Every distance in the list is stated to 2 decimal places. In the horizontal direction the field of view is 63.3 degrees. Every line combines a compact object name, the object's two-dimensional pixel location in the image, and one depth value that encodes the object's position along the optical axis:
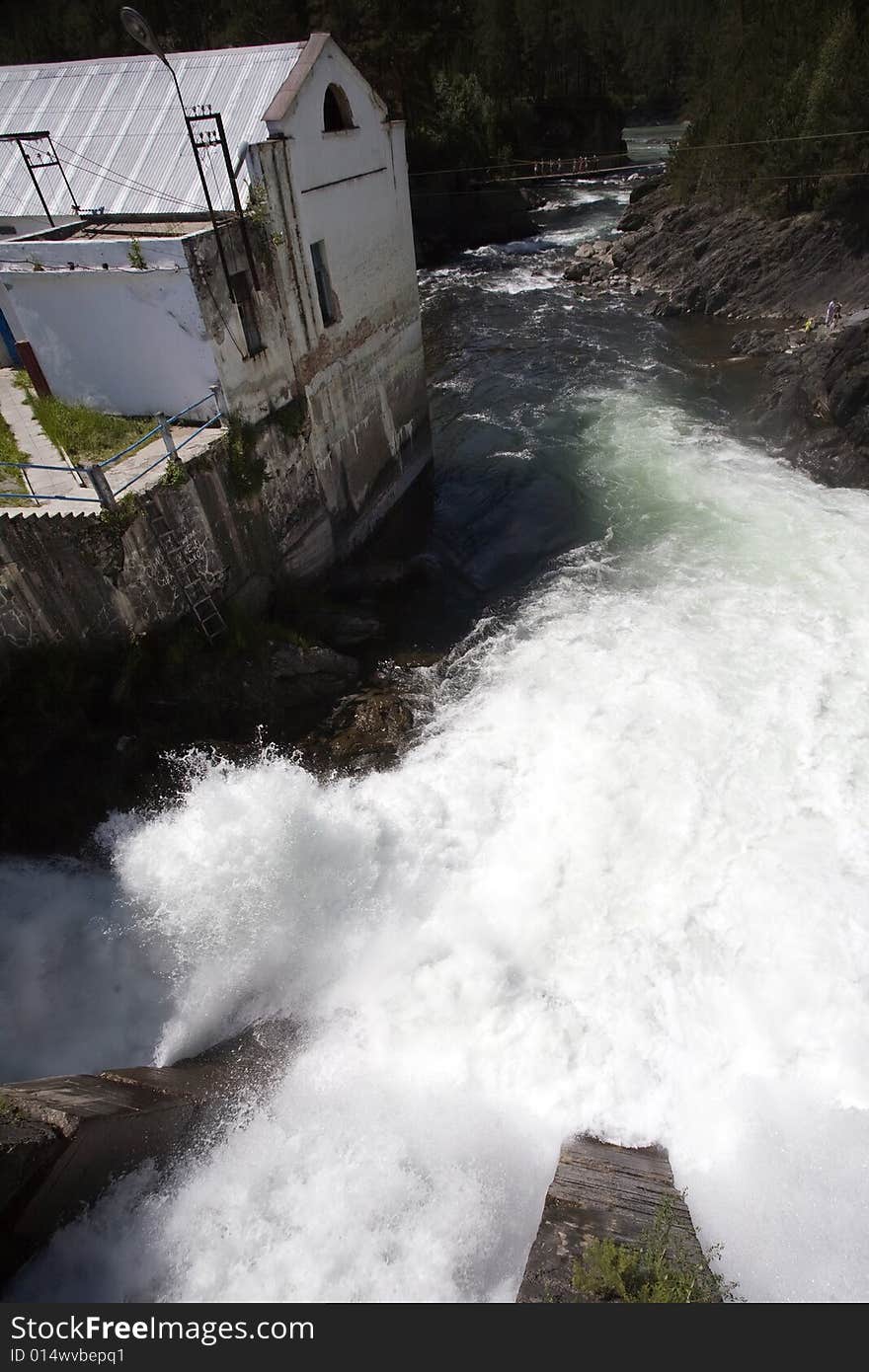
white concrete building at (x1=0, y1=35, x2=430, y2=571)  13.53
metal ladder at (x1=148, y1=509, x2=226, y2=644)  13.10
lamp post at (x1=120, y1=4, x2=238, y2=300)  10.70
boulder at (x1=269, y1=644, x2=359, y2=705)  14.96
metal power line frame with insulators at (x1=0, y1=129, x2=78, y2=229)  15.31
